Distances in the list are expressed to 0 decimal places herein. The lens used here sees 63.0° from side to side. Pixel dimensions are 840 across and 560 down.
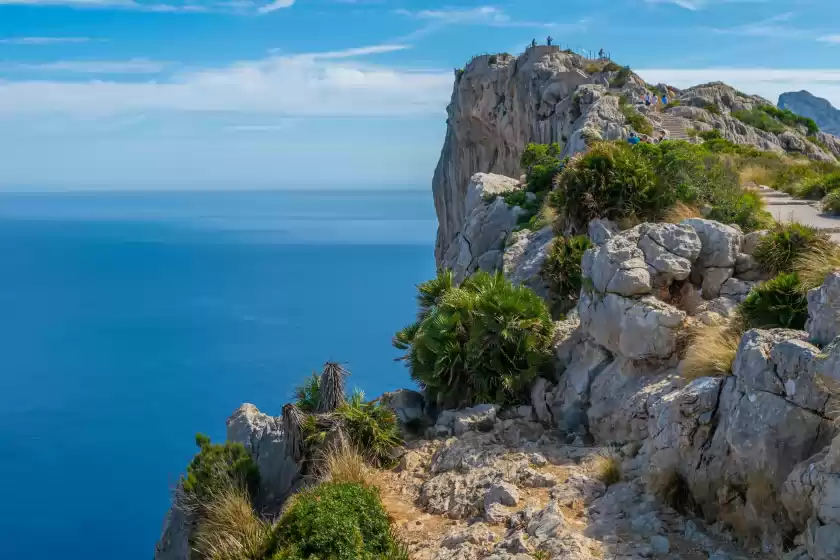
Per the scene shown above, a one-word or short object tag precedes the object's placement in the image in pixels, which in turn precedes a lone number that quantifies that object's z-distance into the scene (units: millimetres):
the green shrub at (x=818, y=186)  18250
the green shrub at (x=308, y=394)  13641
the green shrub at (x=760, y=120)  44031
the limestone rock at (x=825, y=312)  7621
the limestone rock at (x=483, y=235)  19455
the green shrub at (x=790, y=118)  49594
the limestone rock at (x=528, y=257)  15070
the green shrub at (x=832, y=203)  15961
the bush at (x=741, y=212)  13266
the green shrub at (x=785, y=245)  11211
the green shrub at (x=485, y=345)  12234
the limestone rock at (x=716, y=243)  11734
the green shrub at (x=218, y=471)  12086
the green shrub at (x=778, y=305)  9297
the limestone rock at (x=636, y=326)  10773
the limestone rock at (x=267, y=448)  12531
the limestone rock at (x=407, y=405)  12852
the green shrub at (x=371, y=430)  11602
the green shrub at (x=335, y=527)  8094
